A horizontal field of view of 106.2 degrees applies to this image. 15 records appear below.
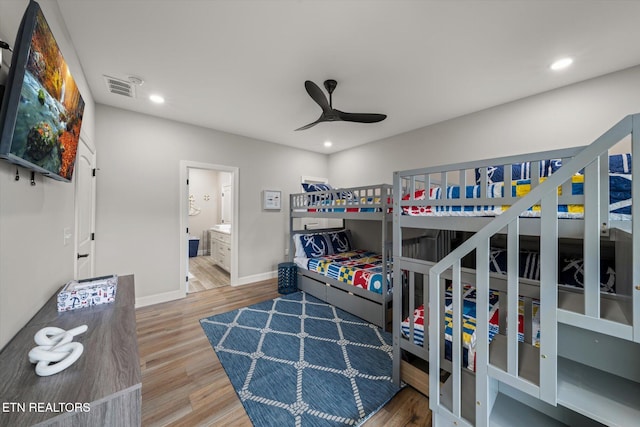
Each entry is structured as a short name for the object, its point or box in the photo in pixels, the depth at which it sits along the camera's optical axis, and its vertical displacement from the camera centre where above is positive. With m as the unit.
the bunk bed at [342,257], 2.63 -0.69
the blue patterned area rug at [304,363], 1.57 -1.27
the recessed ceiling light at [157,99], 2.72 +1.30
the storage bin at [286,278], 3.67 -1.02
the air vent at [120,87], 2.39 +1.30
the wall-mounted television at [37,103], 0.84 +0.44
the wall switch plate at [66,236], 1.68 -0.18
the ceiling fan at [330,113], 2.18 +1.01
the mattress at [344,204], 2.75 +0.10
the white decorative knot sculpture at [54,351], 0.82 -0.52
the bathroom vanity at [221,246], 4.65 -0.72
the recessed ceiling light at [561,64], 2.05 +1.31
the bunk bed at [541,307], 0.83 -0.37
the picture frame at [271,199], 4.28 +0.23
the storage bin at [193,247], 6.13 -0.91
